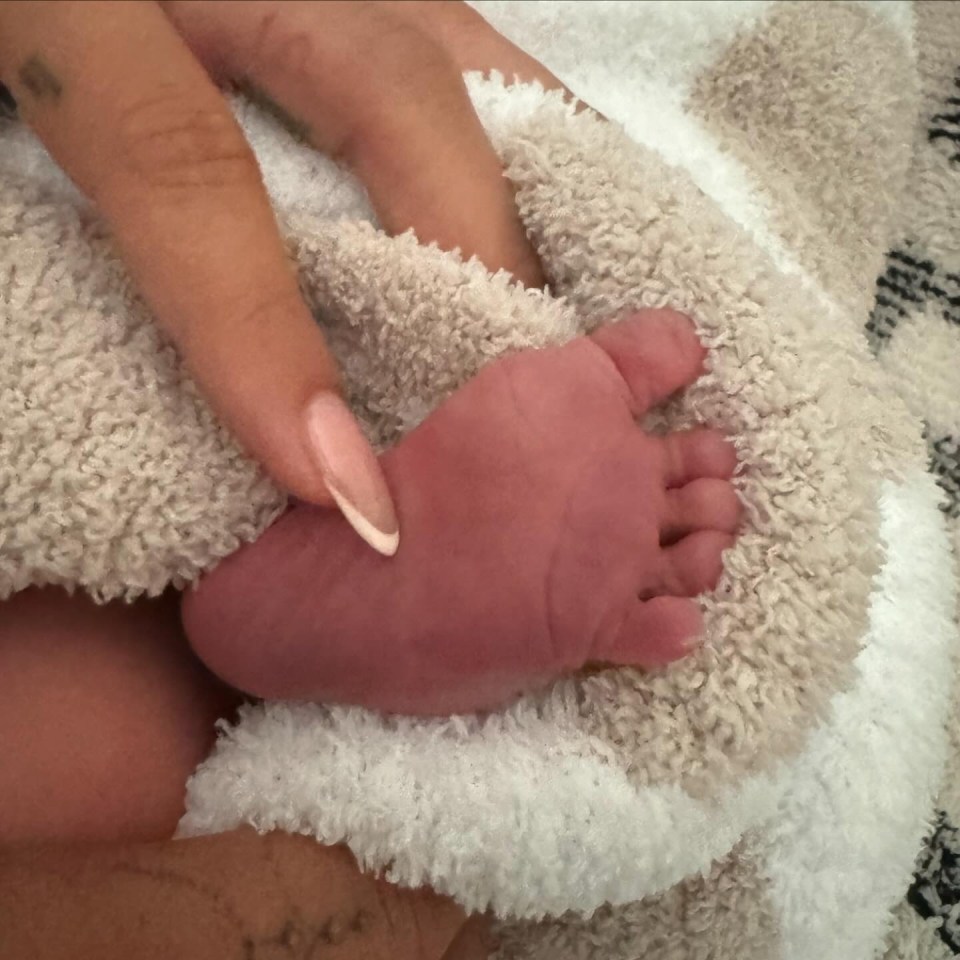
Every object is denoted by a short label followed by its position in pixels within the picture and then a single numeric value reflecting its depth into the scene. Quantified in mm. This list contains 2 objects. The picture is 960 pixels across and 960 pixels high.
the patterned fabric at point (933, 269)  225
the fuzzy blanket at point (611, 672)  159
